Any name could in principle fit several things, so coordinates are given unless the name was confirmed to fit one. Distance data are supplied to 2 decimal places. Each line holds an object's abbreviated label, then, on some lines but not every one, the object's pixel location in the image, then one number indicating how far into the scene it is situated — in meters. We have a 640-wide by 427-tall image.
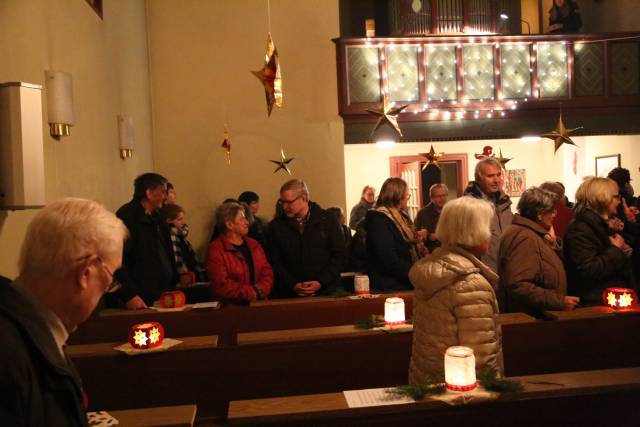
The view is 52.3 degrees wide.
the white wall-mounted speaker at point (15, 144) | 3.67
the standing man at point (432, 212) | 8.45
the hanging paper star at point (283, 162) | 9.88
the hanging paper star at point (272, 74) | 6.64
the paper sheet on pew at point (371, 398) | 2.87
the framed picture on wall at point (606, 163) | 12.66
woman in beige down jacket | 3.01
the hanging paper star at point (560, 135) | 9.87
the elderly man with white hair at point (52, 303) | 1.43
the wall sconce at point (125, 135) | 7.27
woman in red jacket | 5.38
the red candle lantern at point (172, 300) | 5.14
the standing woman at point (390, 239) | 5.42
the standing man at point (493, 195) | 5.46
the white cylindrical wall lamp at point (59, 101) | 4.75
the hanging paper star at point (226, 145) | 9.77
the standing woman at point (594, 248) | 4.60
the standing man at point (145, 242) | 5.33
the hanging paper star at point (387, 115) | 9.27
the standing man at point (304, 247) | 5.68
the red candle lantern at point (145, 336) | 4.01
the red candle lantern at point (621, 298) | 4.46
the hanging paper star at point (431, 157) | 11.57
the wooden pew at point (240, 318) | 4.84
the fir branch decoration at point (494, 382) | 2.88
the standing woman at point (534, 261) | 4.29
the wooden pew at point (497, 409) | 2.81
